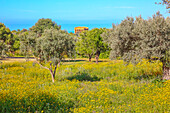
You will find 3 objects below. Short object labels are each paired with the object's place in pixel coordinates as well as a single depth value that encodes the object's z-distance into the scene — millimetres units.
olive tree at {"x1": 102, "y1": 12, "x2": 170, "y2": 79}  14197
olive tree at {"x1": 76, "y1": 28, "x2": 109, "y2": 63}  34688
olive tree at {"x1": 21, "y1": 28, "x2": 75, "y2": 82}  16047
